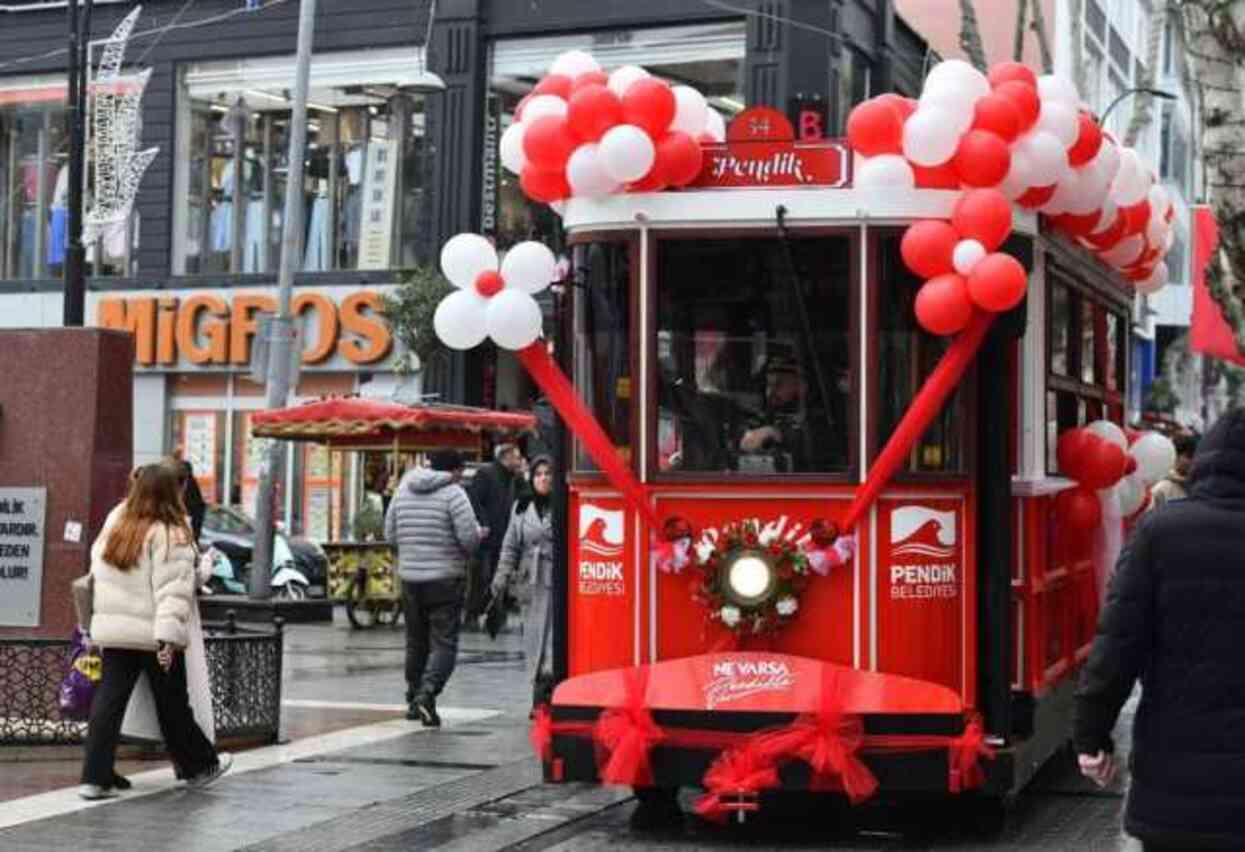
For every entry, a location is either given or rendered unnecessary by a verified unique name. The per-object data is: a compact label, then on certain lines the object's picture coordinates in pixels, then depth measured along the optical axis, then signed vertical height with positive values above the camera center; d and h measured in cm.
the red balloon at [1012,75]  1581 +214
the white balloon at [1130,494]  2003 +38
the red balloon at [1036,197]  1573 +160
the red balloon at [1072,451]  1811 +56
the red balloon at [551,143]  1574 +182
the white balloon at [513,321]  1570 +103
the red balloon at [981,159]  1512 +169
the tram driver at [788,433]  1551 +55
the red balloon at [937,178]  1532 +163
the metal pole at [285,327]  3726 +238
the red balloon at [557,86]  1628 +214
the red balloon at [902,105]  1529 +194
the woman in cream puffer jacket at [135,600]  1689 -21
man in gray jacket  2235 -6
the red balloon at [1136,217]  1834 +178
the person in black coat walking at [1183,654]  829 -22
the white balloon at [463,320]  1592 +105
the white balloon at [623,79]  1604 +216
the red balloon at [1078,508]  1826 +28
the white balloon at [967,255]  1479 +126
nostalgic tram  1512 +35
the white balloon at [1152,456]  2121 +63
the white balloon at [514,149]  1621 +186
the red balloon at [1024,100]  1555 +200
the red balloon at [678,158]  1536 +171
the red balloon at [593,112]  1560 +194
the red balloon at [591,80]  1611 +215
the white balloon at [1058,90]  1599 +210
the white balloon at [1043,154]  1552 +176
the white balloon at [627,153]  1522 +172
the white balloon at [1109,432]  1856 +68
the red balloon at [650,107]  1542 +196
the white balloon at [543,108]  1601 +202
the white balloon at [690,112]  1591 +200
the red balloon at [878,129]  1522 +182
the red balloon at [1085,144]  1612 +188
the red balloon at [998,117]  1531 +189
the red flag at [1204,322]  3069 +212
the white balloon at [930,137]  1503 +177
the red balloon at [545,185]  1593 +166
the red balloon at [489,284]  1592 +121
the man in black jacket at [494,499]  3417 +56
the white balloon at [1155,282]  2130 +168
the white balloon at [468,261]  1603 +132
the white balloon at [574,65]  1642 +226
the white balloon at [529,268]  1588 +128
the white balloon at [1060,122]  1576 +194
